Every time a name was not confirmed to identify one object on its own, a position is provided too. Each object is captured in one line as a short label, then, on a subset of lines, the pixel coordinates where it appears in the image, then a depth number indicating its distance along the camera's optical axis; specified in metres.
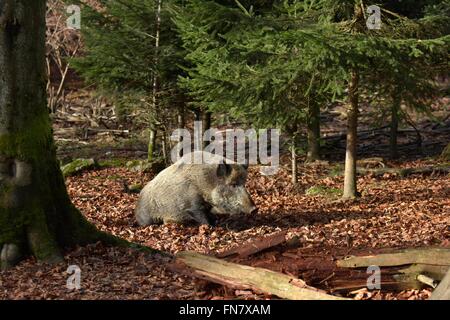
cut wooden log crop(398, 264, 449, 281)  6.39
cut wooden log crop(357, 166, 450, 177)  16.64
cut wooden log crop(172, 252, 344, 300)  6.08
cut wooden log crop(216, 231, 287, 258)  7.41
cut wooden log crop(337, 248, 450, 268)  6.43
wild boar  11.60
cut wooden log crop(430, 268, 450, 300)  5.38
